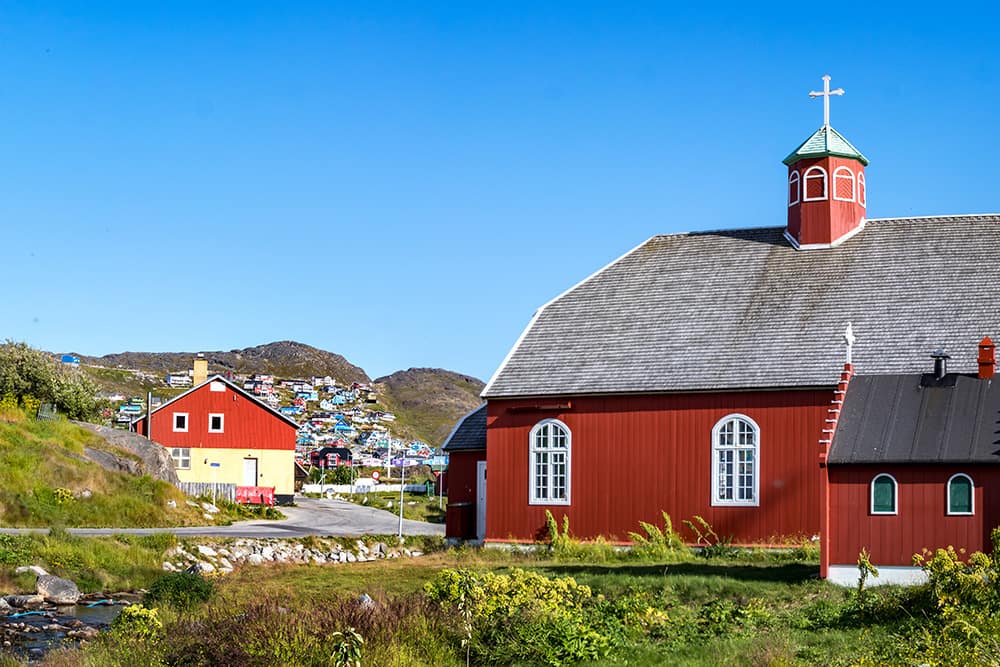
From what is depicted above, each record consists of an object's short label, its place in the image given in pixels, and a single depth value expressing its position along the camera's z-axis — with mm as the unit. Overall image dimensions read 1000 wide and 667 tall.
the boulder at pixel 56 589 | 24859
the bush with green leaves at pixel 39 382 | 48625
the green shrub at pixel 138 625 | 15320
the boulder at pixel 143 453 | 43906
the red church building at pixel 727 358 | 28844
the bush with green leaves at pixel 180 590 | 22250
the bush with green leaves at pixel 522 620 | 15945
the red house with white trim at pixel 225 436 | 58062
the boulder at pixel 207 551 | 32384
